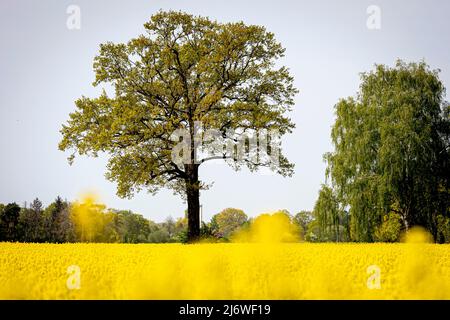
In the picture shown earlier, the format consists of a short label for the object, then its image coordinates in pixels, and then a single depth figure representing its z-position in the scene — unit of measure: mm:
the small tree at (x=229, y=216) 95956
